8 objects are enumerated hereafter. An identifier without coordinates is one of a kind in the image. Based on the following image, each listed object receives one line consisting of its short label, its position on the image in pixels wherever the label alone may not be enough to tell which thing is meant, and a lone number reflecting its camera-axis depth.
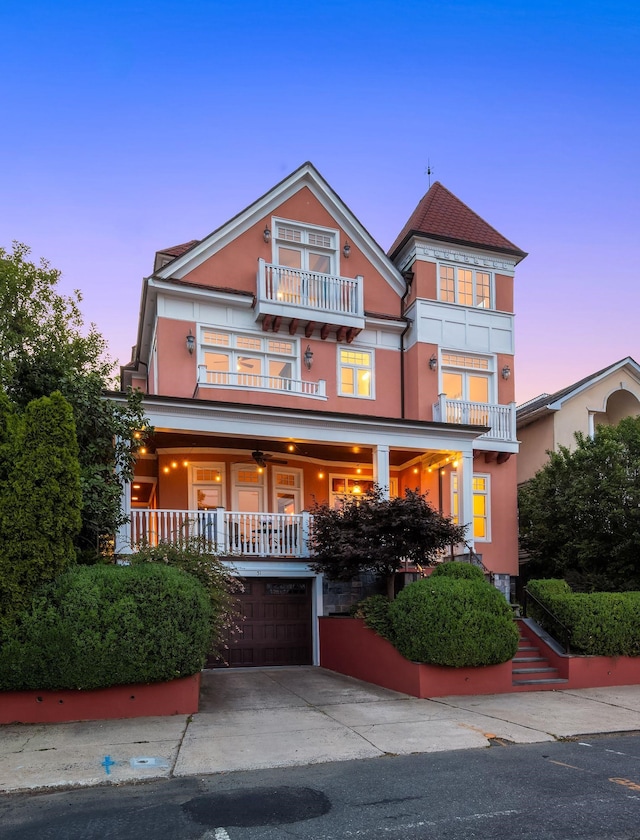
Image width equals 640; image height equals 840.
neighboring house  23.59
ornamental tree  13.28
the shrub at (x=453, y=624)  11.42
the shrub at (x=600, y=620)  12.97
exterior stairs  12.41
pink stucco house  15.54
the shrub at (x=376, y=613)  12.56
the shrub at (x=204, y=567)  11.30
